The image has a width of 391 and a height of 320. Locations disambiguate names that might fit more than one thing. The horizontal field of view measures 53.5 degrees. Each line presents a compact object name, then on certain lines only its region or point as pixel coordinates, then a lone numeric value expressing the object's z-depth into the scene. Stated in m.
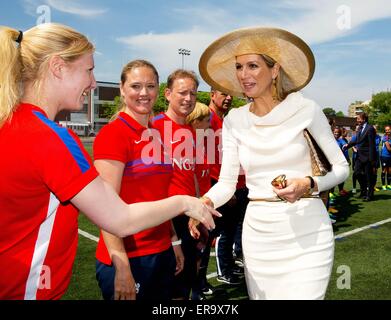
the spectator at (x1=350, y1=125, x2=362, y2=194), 12.58
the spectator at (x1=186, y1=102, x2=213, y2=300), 4.99
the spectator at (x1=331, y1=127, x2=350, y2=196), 12.42
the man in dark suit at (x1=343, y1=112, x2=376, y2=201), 11.89
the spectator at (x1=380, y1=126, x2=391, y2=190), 15.00
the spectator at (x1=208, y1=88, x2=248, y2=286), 5.60
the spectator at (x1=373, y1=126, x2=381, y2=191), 12.40
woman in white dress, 2.51
